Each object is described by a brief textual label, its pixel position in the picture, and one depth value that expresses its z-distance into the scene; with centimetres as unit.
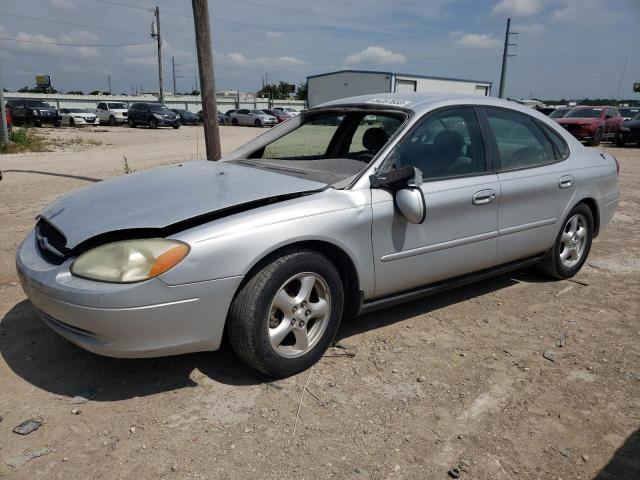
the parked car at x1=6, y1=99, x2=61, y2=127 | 3094
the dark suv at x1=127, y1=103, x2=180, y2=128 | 3241
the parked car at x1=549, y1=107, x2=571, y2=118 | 2139
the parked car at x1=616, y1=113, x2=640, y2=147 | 2018
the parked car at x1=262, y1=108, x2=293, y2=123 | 4040
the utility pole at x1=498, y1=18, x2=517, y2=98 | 4009
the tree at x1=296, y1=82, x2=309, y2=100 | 8566
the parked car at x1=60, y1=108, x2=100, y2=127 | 3419
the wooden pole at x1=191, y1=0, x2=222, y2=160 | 711
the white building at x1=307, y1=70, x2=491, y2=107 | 4725
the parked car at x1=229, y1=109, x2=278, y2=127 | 3916
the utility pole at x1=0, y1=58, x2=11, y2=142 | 1608
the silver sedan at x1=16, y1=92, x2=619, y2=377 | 254
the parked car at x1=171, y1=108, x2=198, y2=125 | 3828
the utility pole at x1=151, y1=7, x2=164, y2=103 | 4481
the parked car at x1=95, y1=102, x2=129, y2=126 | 3650
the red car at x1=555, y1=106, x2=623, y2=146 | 1930
